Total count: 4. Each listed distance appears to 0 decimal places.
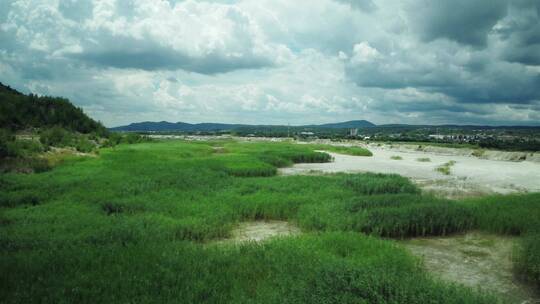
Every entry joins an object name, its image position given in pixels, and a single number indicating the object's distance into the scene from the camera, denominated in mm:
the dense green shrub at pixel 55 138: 34688
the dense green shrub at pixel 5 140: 25641
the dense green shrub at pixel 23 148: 26530
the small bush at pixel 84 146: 37994
